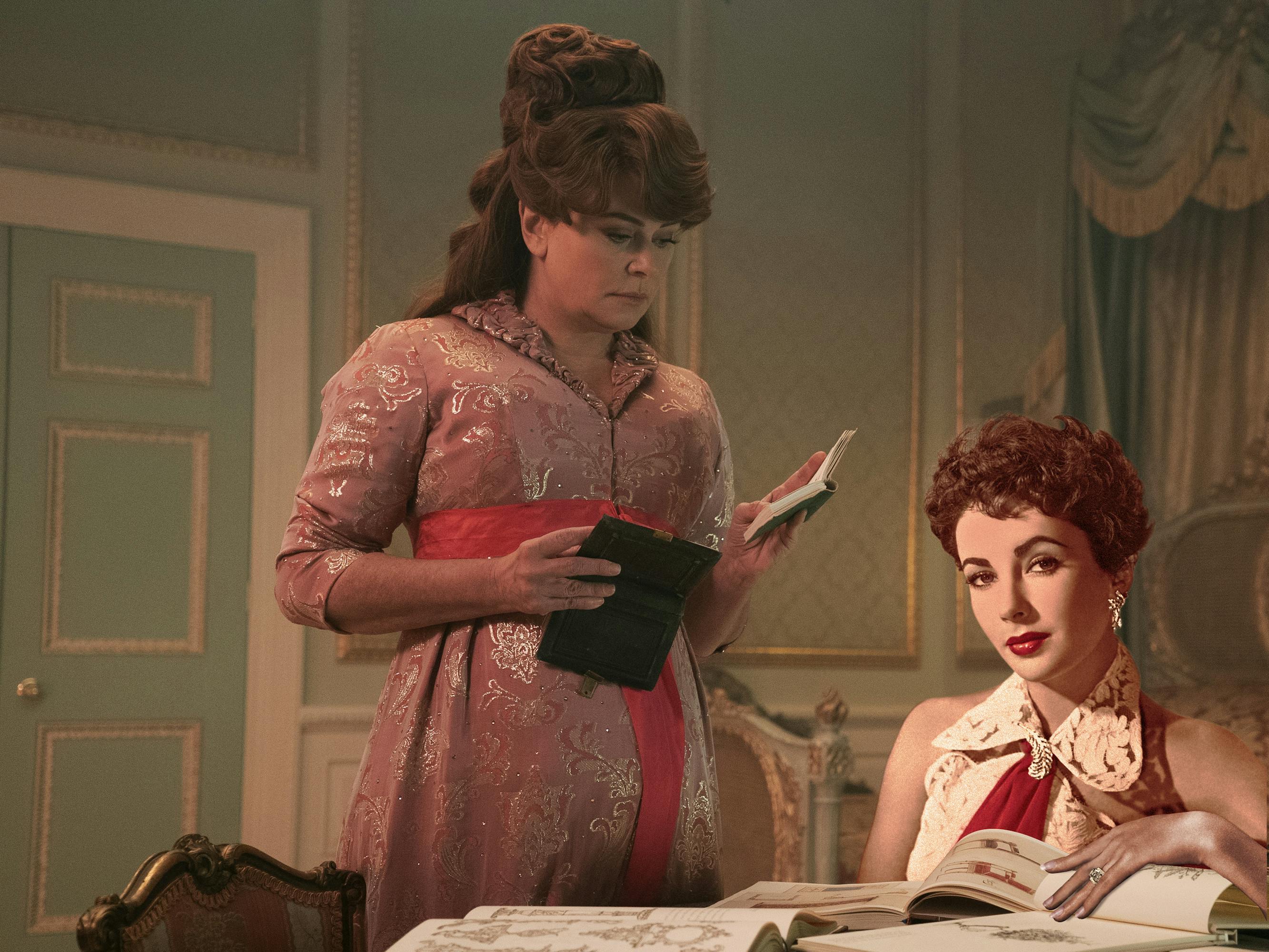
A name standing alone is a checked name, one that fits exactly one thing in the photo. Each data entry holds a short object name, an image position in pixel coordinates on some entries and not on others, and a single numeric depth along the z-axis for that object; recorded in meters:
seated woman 1.24
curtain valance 3.95
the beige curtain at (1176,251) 4.01
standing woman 1.22
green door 3.85
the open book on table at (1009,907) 0.90
